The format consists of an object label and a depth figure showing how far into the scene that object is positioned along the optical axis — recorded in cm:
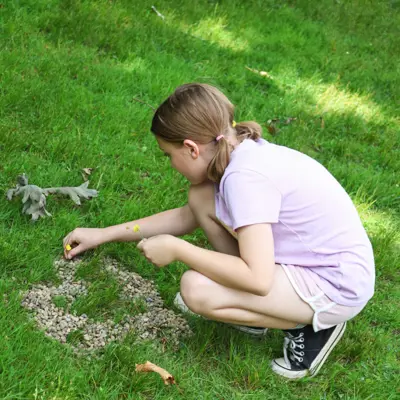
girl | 241
